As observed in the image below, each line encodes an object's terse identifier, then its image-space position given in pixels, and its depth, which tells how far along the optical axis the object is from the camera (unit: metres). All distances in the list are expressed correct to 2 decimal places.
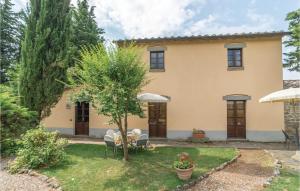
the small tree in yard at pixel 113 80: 5.99
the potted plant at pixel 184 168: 5.14
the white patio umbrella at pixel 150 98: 8.43
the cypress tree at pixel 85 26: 15.62
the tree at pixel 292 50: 11.92
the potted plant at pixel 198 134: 9.79
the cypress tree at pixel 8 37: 15.80
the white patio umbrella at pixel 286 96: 6.30
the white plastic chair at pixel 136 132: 7.64
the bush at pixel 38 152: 6.13
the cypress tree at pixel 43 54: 8.40
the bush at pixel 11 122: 7.31
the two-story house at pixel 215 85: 9.67
